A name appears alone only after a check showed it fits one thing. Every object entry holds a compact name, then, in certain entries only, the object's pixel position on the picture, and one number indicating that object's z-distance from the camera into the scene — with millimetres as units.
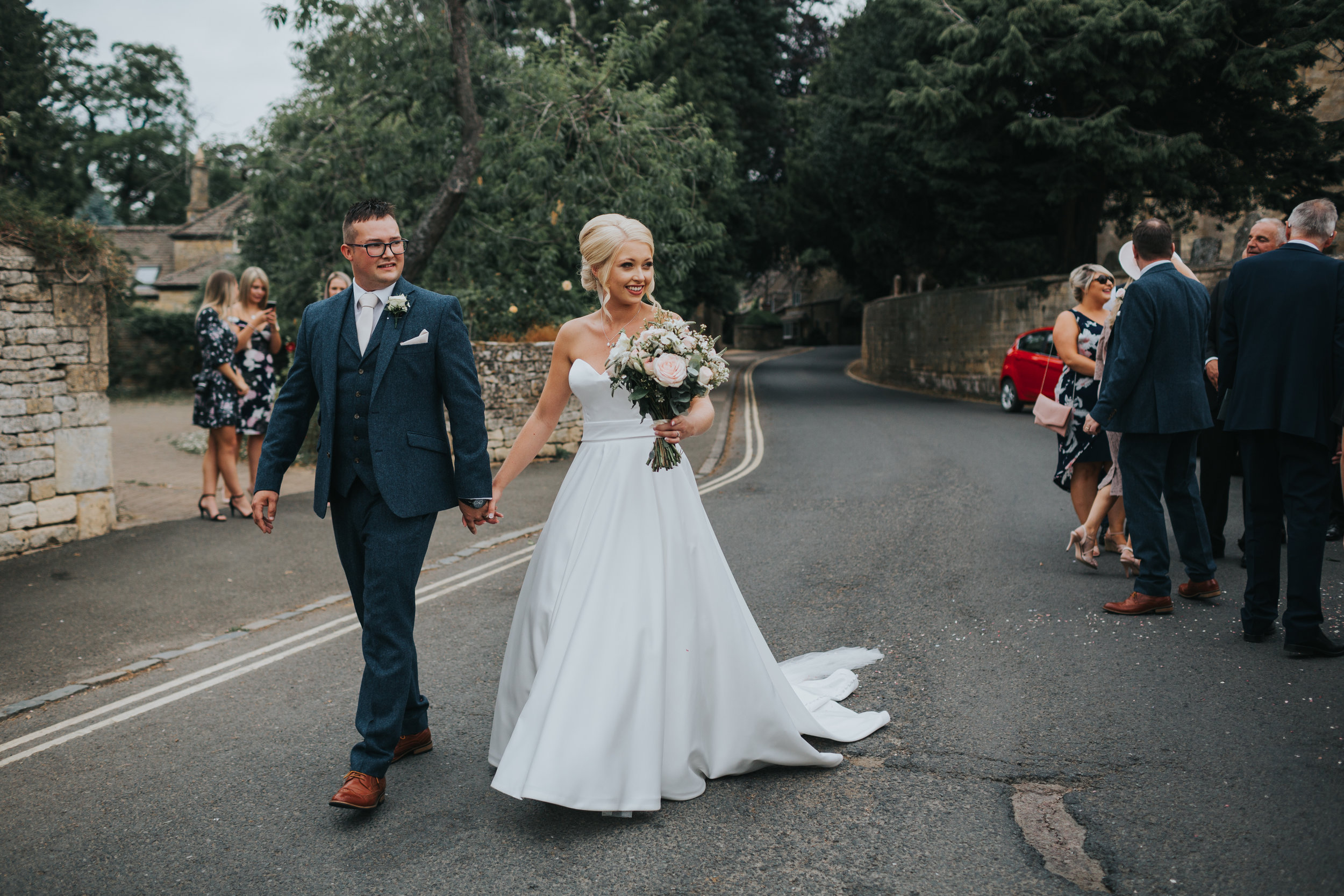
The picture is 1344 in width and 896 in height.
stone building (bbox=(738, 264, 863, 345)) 69312
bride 3262
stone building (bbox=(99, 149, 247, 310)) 44875
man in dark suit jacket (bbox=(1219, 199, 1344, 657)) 4766
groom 3492
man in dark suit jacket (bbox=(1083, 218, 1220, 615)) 5500
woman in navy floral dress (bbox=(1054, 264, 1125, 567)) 6691
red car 17953
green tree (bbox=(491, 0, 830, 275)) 23625
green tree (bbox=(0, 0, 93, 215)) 25266
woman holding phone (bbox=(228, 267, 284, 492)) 8766
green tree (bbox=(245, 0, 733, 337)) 14898
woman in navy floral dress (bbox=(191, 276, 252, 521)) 8594
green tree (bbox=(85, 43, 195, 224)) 48875
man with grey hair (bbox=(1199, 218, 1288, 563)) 6789
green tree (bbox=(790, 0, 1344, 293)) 17391
